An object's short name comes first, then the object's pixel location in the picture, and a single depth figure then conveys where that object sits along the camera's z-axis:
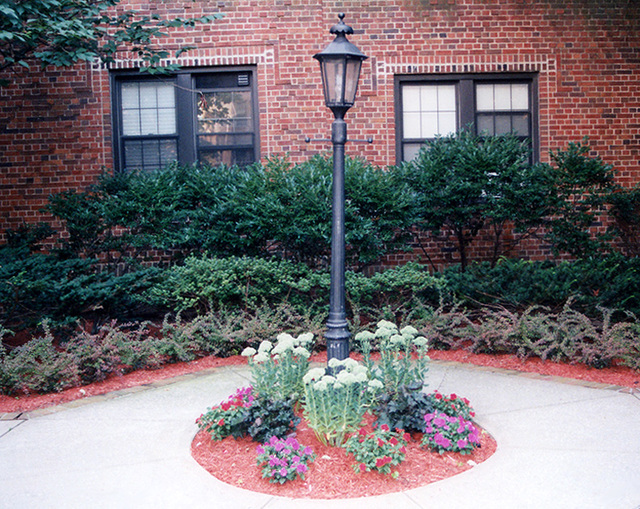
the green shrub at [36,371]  5.38
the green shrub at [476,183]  8.02
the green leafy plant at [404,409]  4.07
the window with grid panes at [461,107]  9.47
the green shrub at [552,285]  6.54
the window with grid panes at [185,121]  9.34
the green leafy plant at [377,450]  3.57
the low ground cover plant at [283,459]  3.52
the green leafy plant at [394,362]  4.32
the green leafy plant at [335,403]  3.78
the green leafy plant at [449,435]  3.86
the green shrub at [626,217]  8.63
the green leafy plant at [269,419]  3.97
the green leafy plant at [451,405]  4.22
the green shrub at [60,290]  6.27
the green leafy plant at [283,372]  4.24
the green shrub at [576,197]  8.21
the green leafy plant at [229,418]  4.08
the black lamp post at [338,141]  4.50
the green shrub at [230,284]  6.79
